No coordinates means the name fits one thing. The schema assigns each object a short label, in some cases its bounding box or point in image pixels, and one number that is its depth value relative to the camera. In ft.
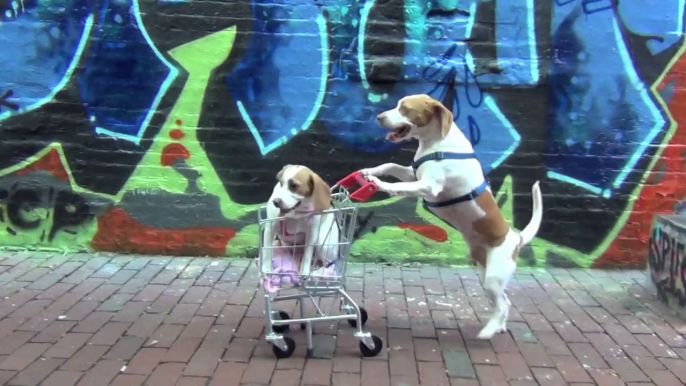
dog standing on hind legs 13.08
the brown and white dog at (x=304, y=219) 12.14
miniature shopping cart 12.71
